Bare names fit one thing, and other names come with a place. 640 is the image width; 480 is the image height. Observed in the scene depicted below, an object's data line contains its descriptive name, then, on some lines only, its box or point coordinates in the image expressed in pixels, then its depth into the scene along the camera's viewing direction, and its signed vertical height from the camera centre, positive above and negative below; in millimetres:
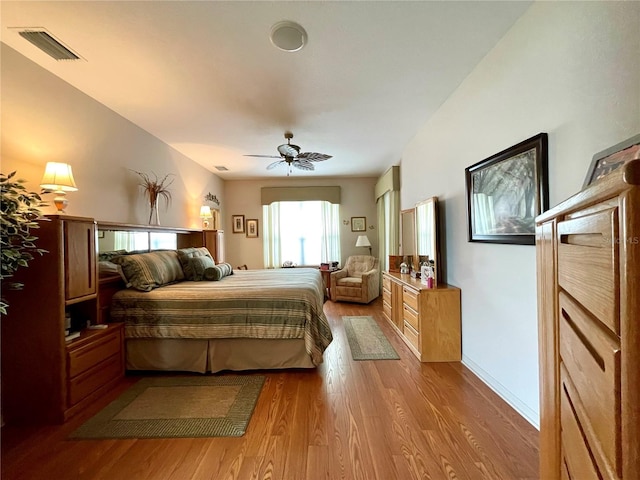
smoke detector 1858 +1454
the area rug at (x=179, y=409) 1810 -1250
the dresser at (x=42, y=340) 1897 -672
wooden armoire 406 -191
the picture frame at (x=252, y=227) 6477 +344
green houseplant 1484 +118
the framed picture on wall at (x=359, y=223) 6438 +402
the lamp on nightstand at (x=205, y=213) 4844 +519
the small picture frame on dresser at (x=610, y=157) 1142 +357
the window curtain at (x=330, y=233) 6445 +176
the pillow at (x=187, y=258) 3408 -201
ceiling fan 3406 +1119
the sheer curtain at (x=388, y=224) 4926 +309
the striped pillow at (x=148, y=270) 2705 -283
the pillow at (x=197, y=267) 3375 -308
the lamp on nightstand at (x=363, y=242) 6086 -44
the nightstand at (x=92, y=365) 1979 -973
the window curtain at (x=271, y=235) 6426 +147
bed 2541 -812
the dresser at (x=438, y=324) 2756 -870
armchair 5258 -803
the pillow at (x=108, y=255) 2711 -117
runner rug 2941 -1241
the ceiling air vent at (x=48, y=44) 1881 +1453
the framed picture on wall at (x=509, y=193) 1712 +331
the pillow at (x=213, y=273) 3318 -382
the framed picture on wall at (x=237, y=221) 6465 +489
